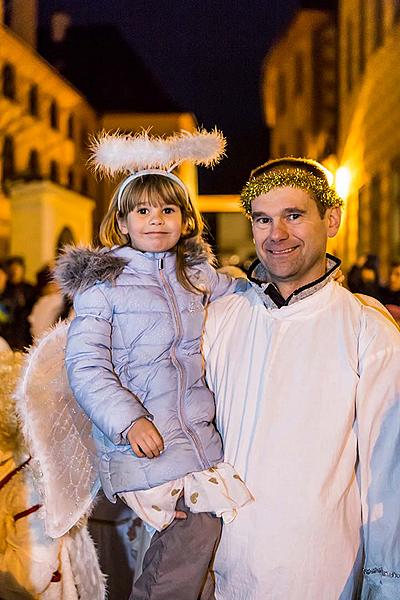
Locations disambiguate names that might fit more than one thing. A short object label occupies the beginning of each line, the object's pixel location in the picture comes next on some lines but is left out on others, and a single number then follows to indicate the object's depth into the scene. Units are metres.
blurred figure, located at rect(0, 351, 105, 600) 3.35
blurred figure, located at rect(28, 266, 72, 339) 6.25
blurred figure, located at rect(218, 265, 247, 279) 4.39
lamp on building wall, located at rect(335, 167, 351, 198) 14.22
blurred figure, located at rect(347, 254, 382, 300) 6.63
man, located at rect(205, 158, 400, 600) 2.49
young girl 2.60
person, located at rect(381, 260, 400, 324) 6.53
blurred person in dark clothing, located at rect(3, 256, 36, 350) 7.30
